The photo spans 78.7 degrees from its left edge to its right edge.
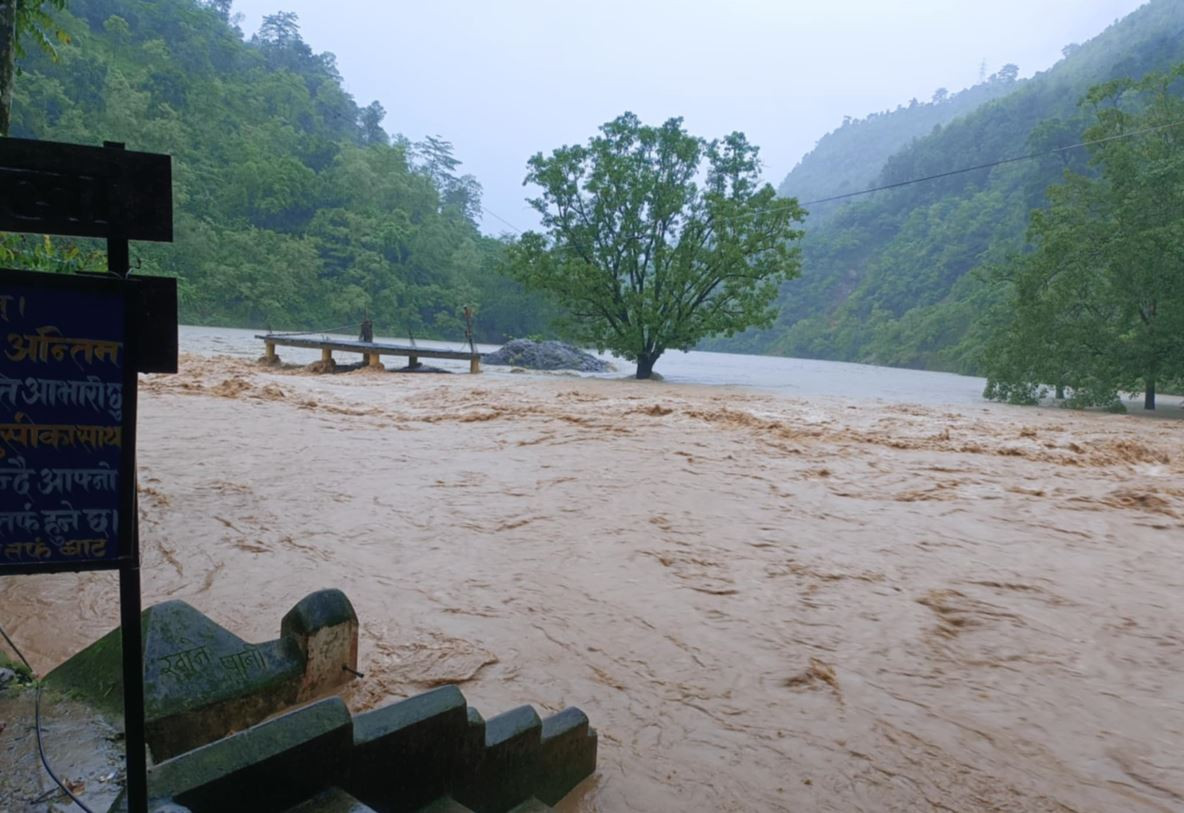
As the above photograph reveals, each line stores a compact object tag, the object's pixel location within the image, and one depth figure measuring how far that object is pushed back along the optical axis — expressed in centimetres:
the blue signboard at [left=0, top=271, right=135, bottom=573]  151
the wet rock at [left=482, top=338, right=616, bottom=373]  2564
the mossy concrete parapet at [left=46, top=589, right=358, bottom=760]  214
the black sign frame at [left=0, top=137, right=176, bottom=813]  152
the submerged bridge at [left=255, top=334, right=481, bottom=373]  1998
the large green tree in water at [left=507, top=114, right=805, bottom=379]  2059
